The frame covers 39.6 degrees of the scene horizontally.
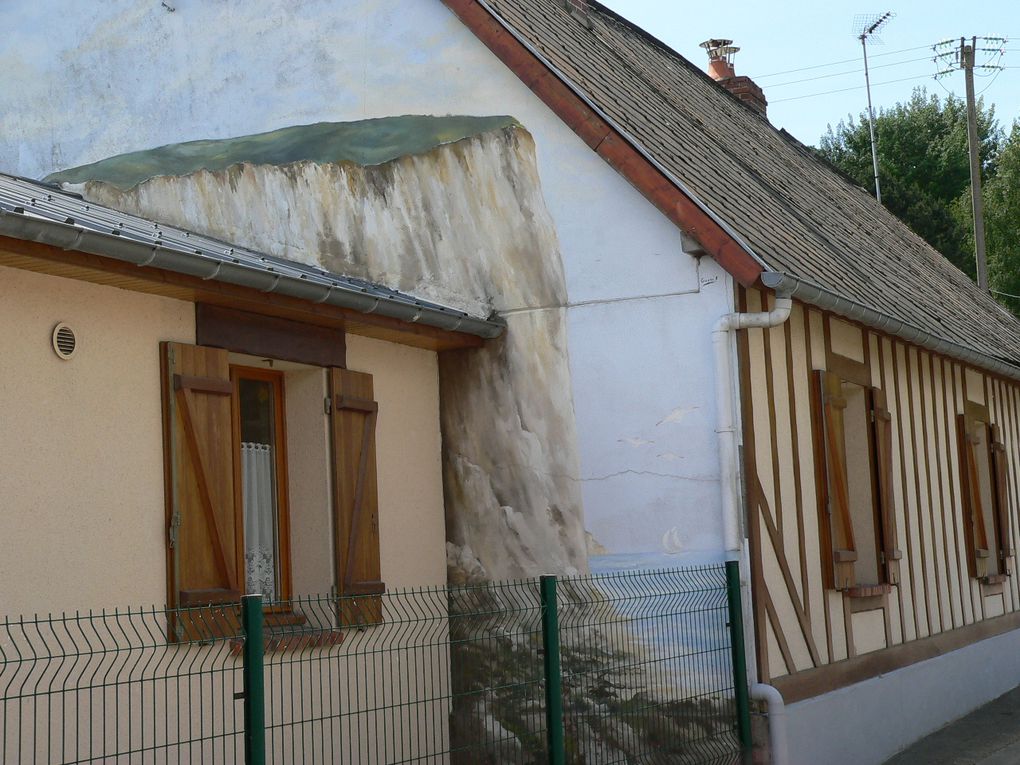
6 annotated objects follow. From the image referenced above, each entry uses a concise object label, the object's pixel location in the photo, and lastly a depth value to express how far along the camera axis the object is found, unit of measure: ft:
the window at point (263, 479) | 27.61
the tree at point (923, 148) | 133.49
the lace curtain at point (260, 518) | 27.58
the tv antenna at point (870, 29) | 107.79
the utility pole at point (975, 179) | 91.23
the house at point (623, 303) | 29.27
